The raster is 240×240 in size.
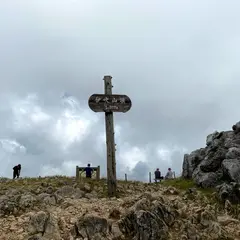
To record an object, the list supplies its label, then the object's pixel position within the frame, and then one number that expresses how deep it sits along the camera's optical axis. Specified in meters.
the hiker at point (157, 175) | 35.76
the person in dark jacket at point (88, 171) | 27.88
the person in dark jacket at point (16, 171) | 34.35
